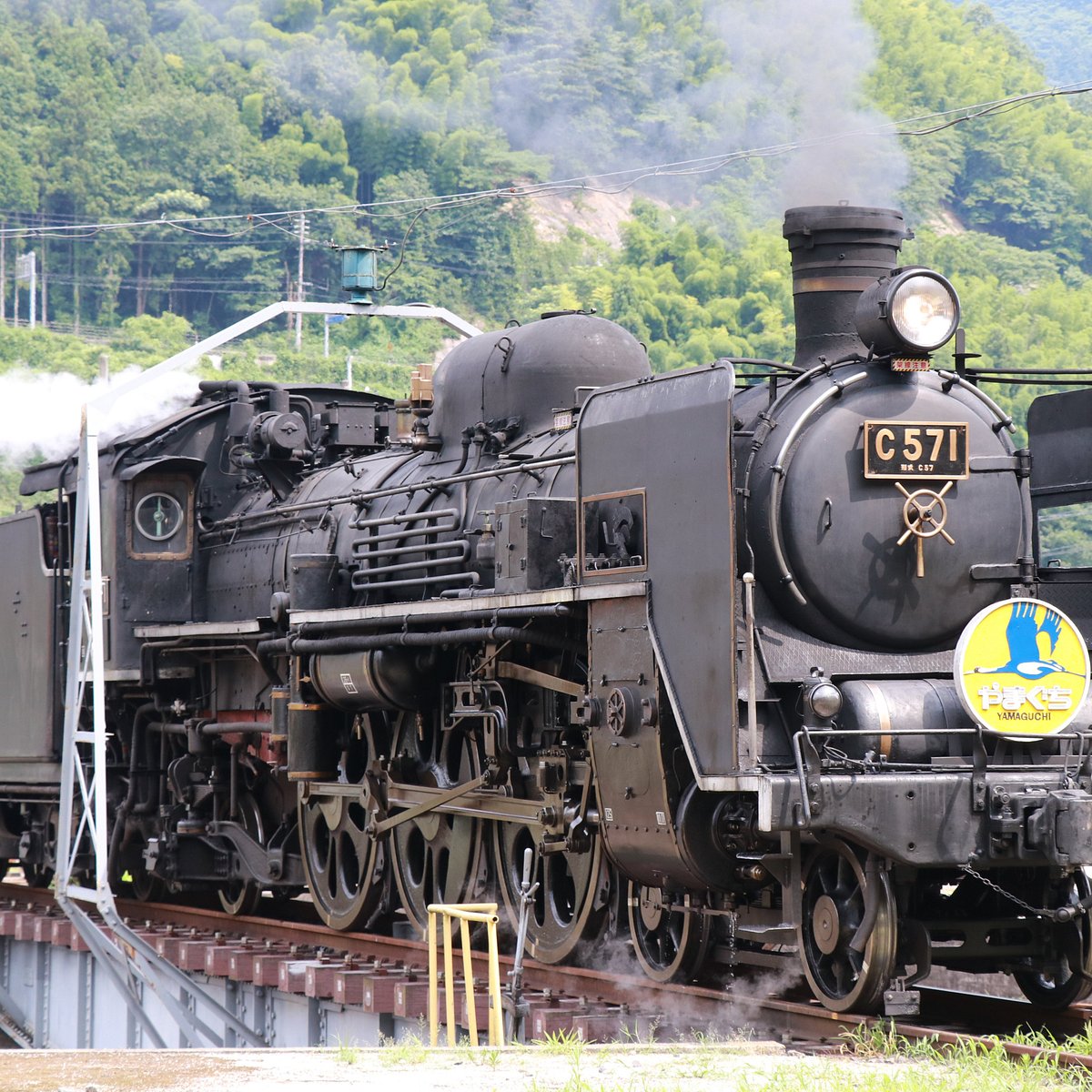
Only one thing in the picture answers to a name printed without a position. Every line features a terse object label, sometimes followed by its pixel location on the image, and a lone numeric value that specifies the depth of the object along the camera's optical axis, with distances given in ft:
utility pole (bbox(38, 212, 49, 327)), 453.17
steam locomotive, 51.21
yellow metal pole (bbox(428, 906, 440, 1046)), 51.73
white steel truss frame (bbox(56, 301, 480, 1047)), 74.18
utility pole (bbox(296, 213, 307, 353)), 363.15
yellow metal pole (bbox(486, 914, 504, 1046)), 49.60
